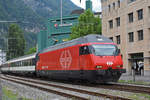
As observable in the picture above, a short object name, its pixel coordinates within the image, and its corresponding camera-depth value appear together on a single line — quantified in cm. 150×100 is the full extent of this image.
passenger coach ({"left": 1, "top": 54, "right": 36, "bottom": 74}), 3572
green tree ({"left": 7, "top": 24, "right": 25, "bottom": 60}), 10425
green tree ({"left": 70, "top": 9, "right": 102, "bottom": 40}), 5181
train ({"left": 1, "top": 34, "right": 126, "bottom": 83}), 1783
